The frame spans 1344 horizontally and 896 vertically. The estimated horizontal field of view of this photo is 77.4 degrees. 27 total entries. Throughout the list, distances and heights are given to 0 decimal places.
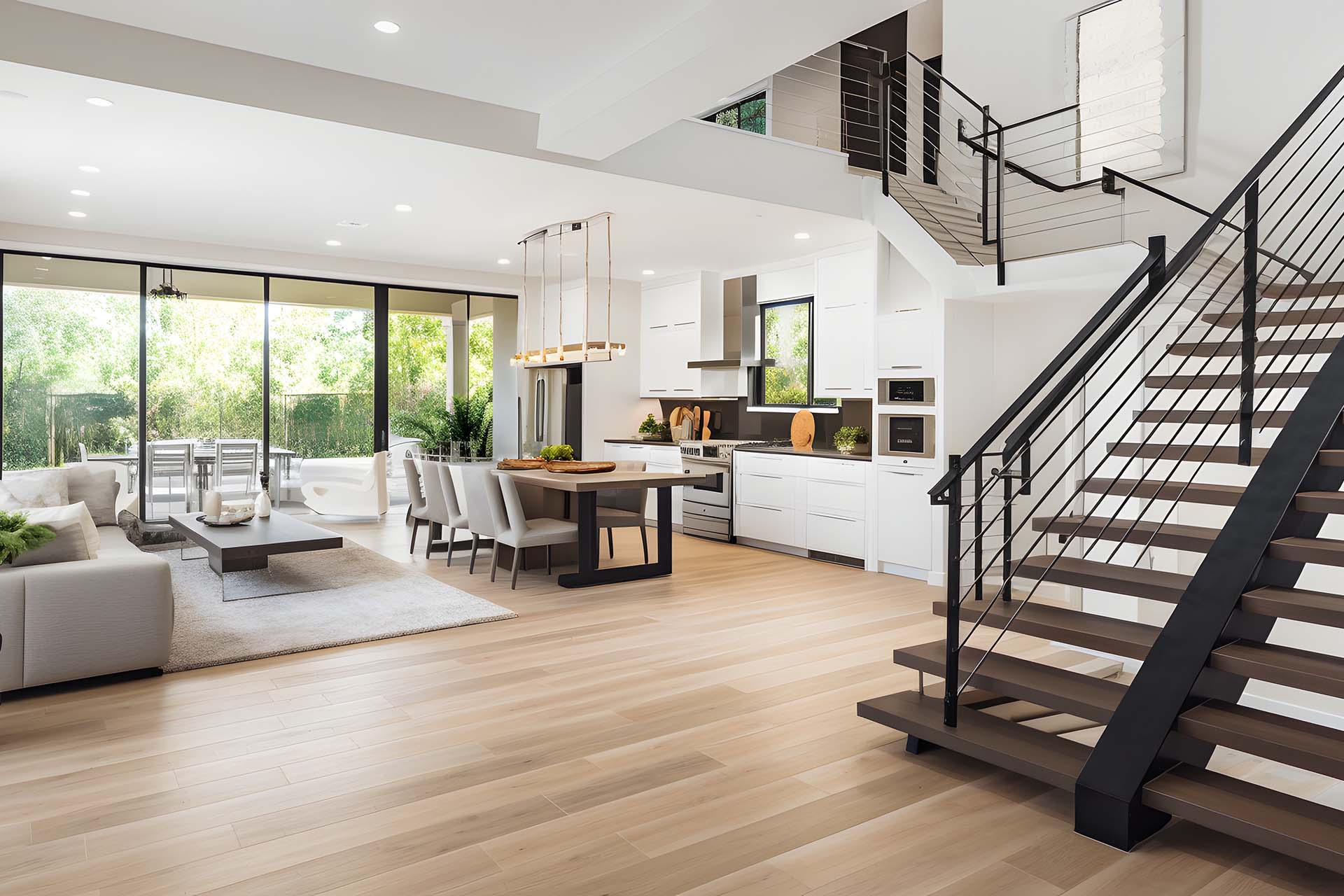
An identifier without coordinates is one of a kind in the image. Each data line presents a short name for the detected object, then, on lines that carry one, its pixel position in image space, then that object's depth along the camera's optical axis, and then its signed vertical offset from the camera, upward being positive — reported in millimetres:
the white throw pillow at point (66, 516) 3897 -439
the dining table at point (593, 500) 5797 -518
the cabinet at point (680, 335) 8680 +1002
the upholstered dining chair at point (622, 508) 6293 -653
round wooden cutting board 7680 -16
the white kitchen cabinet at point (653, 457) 8609 -315
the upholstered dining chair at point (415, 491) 7078 -545
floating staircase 2414 -585
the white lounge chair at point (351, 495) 8766 -730
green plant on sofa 3533 -484
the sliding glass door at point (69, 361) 7094 +542
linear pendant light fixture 6512 +1528
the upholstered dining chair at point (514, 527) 5738 -712
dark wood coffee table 5215 -744
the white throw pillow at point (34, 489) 5453 -448
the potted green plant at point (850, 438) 7078 -73
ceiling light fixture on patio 7695 +1228
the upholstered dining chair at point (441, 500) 6449 -583
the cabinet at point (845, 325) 6875 +878
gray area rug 4430 -1127
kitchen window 8078 +730
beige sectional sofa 3559 -862
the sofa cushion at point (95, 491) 6090 -493
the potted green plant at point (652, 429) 9383 -11
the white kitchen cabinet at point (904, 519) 6199 -670
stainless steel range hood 8539 +1059
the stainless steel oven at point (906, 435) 6216 -38
